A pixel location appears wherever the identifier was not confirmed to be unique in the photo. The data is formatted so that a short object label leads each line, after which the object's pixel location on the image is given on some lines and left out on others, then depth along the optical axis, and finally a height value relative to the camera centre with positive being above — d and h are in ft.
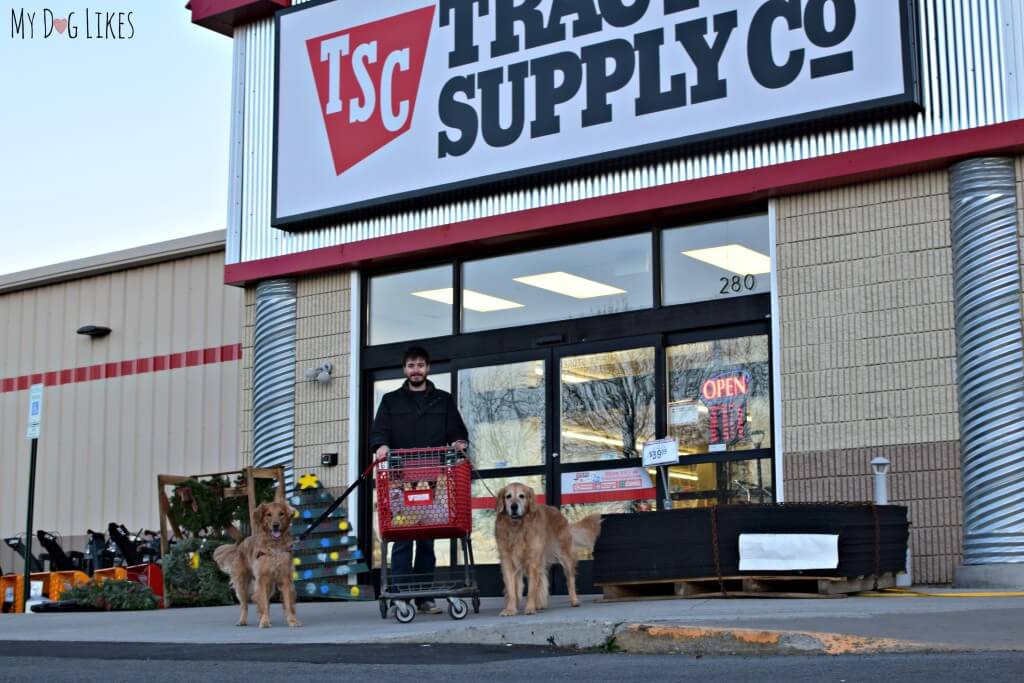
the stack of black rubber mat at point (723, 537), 32.78 -0.75
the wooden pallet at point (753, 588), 32.71 -1.94
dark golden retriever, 34.68 -1.24
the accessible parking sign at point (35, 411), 48.88 +3.24
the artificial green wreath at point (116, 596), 45.96 -2.94
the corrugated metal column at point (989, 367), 35.99 +3.59
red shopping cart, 32.68 +0.06
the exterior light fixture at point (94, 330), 64.28 +7.94
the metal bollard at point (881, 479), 36.70 +0.70
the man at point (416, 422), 35.29 +2.08
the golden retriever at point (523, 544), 33.32 -0.91
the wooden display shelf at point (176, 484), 46.42 +0.38
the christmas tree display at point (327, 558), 46.26 -1.73
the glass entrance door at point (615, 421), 41.37 +2.60
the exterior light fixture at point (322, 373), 49.70 +4.64
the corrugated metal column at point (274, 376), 50.39 +4.62
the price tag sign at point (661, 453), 39.37 +1.49
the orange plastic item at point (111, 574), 49.15 -2.42
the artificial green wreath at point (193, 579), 46.16 -2.39
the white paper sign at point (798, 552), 32.35 -1.05
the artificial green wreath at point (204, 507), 46.91 -0.05
